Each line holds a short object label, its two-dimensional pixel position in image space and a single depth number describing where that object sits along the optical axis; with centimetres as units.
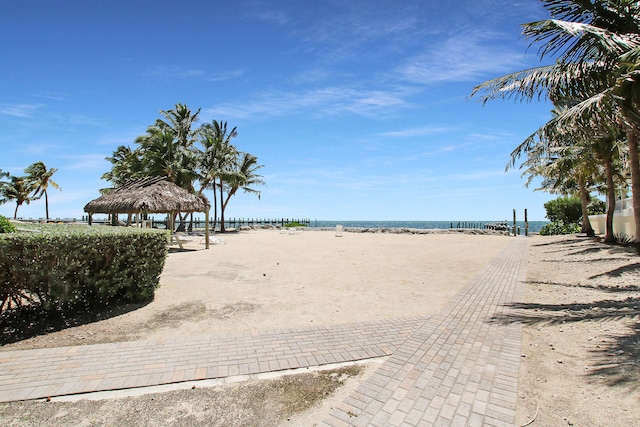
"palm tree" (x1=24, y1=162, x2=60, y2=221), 4534
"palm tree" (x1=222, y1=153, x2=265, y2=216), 3572
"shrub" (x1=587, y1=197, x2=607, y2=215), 3438
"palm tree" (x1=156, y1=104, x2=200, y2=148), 3269
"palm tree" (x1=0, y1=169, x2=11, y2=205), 4453
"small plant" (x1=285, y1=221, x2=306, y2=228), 4388
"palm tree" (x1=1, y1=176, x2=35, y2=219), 4462
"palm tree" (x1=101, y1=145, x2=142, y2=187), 3202
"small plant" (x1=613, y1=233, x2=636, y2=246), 1495
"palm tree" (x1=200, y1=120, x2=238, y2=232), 3297
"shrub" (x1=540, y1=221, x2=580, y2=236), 2761
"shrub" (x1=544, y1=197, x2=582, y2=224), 3156
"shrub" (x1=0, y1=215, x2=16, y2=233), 1040
